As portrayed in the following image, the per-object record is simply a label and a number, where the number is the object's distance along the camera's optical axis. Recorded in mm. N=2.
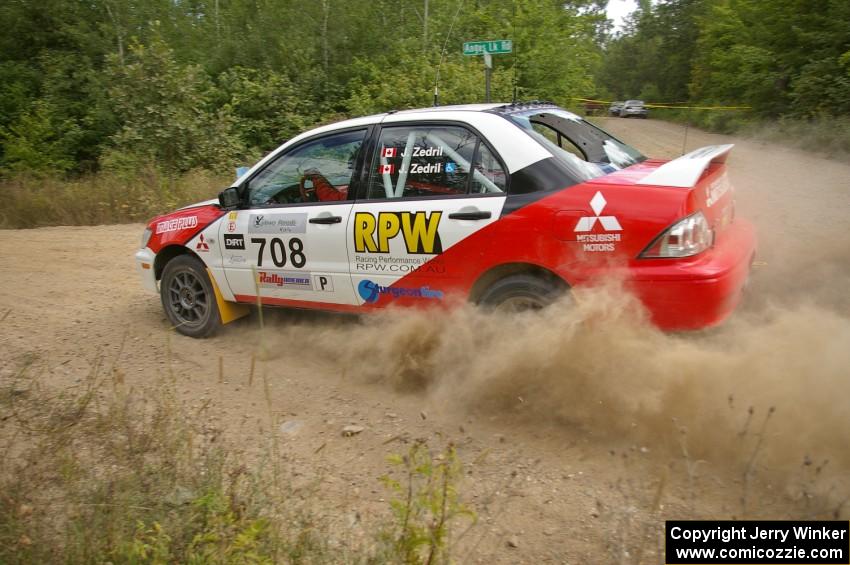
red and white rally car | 3703
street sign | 7918
